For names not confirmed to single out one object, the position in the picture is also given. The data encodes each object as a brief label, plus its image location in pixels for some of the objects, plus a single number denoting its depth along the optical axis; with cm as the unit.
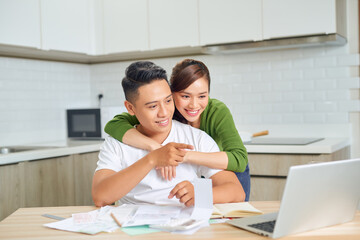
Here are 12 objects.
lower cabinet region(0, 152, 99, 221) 291
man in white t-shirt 169
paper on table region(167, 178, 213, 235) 145
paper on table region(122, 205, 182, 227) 140
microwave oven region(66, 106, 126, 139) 396
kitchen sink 359
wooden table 128
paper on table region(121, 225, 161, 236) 133
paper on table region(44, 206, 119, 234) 137
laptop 118
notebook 149
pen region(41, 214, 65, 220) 156
